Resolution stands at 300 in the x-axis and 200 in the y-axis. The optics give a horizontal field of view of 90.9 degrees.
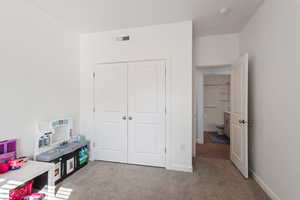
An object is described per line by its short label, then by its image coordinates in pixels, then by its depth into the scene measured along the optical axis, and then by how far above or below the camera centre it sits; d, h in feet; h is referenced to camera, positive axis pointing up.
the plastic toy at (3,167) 5.53 -2.57
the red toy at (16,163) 5.79 -2.55
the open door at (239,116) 7.91 -0.96
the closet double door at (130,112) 9.34 -0.87
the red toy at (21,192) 5.07 -3.38
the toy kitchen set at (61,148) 7.34 -2.66
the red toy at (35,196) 5.36 -3.58
